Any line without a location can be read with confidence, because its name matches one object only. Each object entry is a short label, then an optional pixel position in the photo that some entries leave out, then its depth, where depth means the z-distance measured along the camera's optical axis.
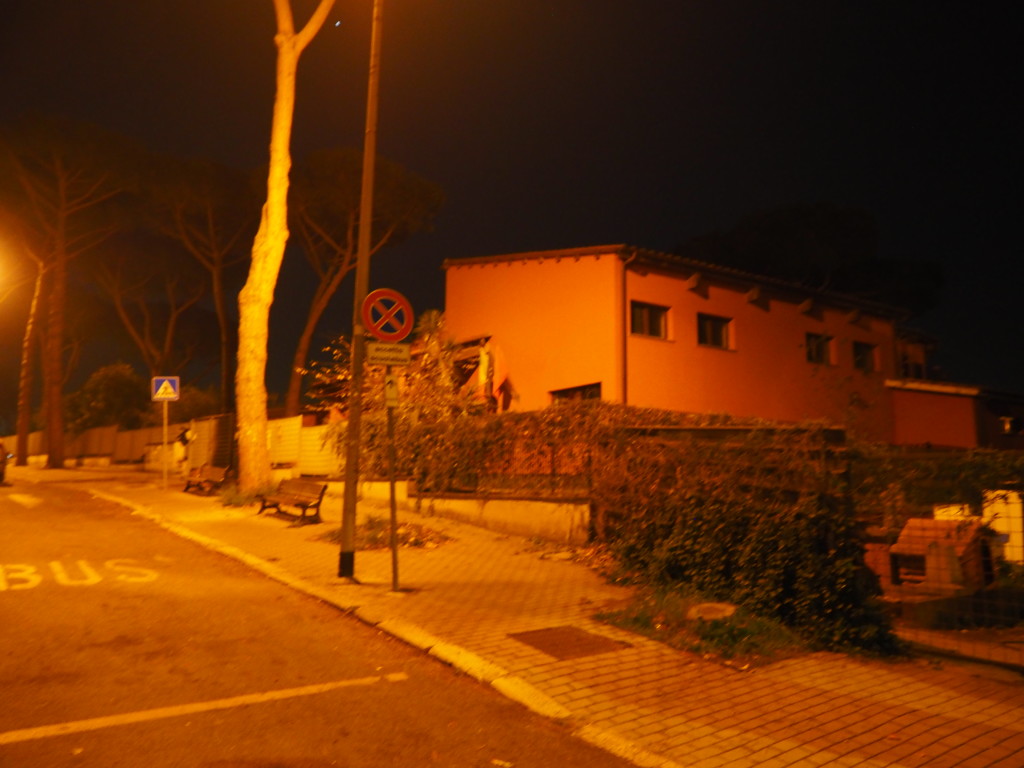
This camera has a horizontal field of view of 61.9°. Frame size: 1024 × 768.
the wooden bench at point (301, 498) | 13.58
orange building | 19.53
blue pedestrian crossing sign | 18.39
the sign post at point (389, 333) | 8.78
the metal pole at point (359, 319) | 9.24
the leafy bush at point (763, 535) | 7.15
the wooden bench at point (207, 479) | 18.64
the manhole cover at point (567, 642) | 6.69
